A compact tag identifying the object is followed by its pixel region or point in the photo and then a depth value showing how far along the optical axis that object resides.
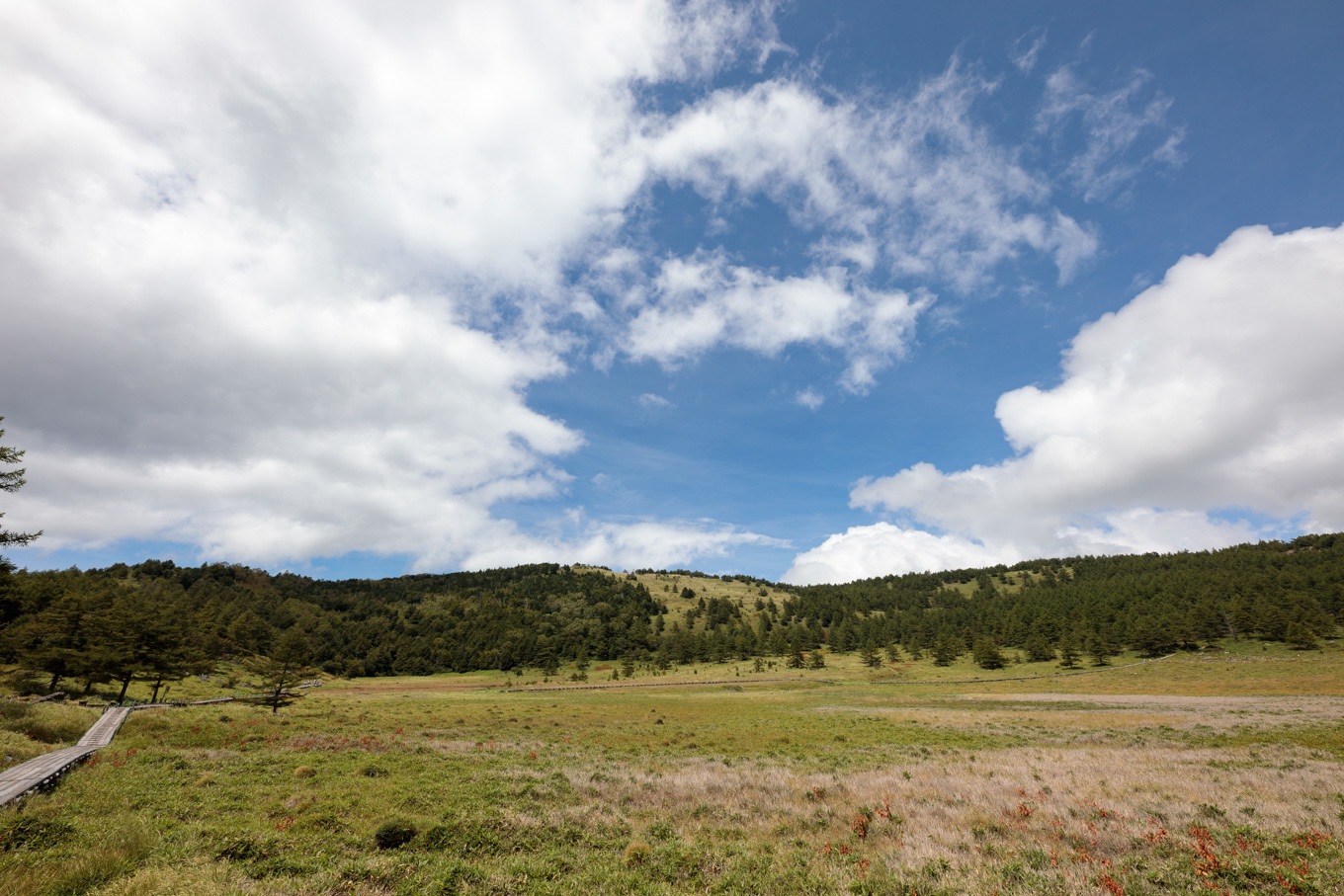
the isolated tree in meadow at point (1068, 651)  112.75
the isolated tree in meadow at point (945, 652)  131.38
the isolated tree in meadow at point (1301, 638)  102.62
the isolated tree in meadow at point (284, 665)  52.62
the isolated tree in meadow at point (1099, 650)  110.38
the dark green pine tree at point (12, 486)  29.96
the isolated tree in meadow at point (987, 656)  119.06
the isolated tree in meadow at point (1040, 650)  120.88
